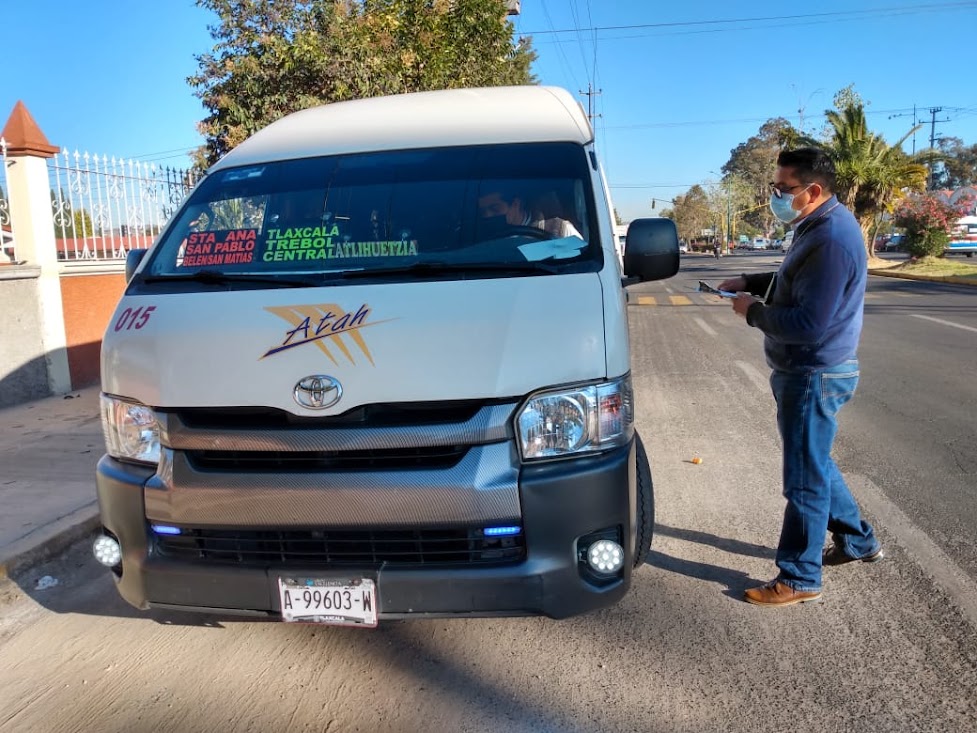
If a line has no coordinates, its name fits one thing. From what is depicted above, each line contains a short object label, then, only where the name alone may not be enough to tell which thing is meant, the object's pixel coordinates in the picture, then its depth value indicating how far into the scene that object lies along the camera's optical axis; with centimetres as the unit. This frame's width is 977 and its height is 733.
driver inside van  336
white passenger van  260
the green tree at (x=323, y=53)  1007
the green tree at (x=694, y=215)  9794
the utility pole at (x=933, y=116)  9356
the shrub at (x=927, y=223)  3028
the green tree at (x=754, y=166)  8982
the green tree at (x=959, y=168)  9250
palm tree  3156
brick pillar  806
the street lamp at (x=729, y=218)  8818
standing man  323
